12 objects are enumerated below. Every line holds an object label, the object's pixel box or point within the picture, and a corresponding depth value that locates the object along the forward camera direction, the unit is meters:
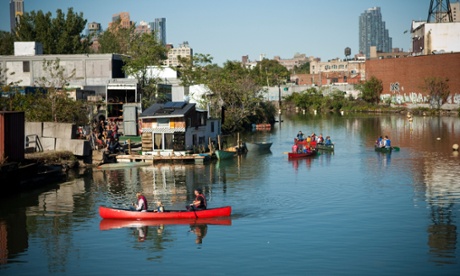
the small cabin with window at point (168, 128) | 59.44
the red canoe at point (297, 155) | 63.59
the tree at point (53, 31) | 120.50
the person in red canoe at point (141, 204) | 35.72
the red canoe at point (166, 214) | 35.31
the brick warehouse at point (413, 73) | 119.75
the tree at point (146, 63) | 81.44
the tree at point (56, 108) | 61.28
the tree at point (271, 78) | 155.02
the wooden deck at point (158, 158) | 58.62
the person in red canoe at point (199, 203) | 35.84
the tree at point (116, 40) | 135.25
